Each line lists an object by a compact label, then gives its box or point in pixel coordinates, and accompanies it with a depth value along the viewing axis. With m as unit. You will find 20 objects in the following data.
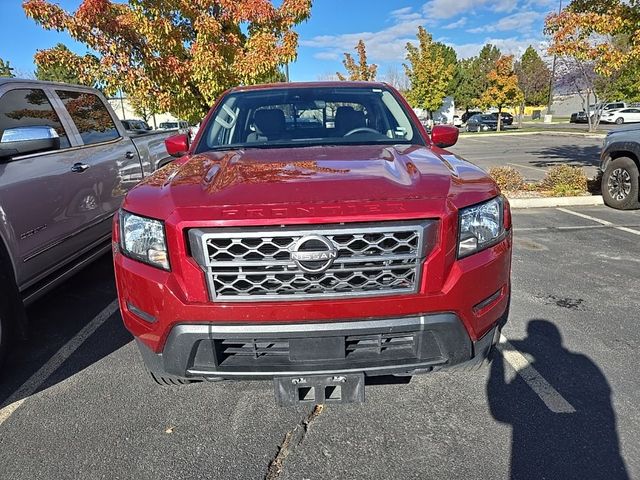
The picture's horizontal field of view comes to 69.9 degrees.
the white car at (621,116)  38.41
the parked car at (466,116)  50.19
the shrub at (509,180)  8.92
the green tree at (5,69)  31.71
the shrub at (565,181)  8.59
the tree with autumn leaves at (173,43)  8.09
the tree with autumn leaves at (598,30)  8.16
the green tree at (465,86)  51.59
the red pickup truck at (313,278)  1.91
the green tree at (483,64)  49.62
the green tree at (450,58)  52.55
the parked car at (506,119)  46.69
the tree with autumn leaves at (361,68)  33.25
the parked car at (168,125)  36.32
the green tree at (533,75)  50.38
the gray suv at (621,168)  7.14
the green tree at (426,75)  37.31
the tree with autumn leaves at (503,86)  39.34
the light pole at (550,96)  37.74
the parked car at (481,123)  41.12
